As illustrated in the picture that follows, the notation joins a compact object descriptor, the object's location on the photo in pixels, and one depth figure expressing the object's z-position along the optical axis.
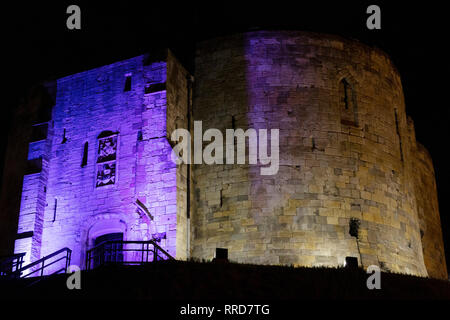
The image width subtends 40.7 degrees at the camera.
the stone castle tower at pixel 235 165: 18.16
